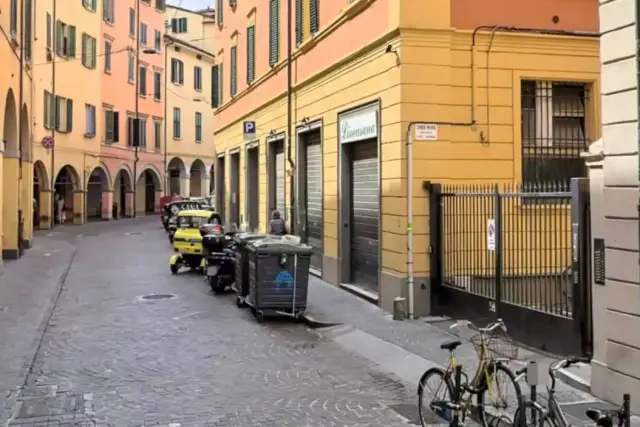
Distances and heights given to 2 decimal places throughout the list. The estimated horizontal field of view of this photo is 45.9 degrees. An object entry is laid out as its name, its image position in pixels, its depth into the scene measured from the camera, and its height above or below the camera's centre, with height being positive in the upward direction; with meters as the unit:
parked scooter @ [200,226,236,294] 15.03 -1.15
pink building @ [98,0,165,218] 43.06 +6.60
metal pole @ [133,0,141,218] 46.44 +5.46
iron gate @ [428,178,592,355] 8.11 -0.68
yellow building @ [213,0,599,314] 11.38 +1.62
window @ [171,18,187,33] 59.34 +14.58
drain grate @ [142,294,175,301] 14.43 -1.67
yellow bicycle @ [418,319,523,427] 5.72 -1.36
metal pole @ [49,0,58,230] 35.16 +5.41
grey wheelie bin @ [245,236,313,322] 11.84 -1.05
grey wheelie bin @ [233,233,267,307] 13.16 -1.01
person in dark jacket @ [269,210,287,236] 17.17 -0.37
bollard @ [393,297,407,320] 11.34 -1.51
